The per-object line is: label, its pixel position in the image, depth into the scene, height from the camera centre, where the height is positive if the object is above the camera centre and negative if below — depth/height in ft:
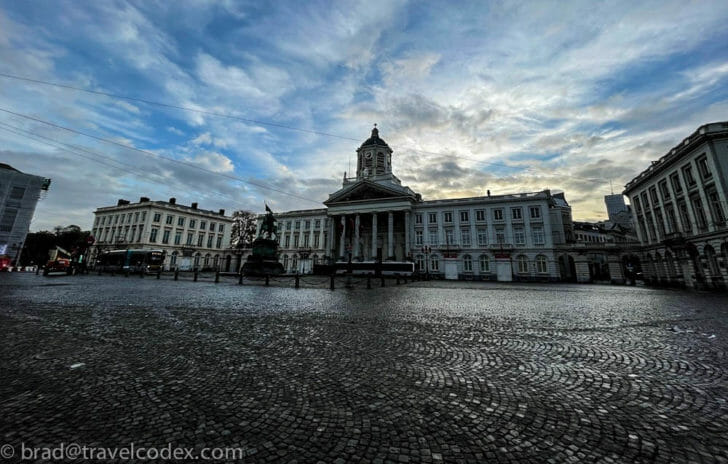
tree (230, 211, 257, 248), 220.64 +42.01
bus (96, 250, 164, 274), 115.96 +7.37
